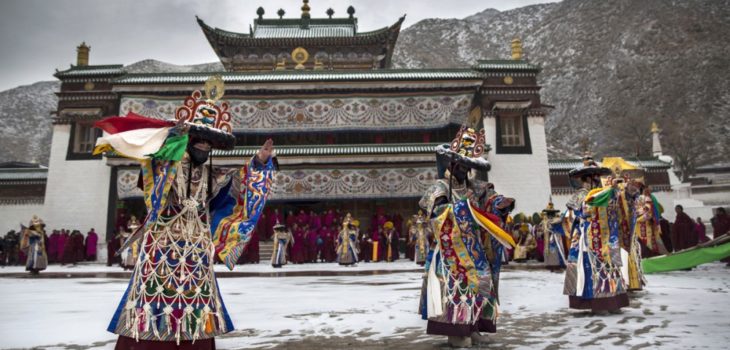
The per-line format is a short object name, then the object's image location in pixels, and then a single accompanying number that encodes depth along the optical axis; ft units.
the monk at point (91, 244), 61.52
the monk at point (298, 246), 55.42
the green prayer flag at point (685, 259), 19.45
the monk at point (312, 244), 56.57
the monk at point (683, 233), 42.68
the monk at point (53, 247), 59.57
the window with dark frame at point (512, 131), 69.46
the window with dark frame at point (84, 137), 67.92
